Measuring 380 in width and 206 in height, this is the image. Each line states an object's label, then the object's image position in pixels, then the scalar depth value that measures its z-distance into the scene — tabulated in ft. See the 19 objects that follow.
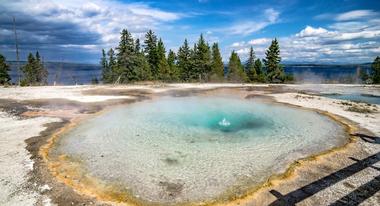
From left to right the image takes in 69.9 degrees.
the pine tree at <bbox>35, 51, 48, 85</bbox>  198.04
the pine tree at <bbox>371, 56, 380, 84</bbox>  147.64
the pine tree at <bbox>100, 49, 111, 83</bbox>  231.81
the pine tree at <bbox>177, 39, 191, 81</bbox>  174.81
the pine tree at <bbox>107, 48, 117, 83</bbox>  195.64
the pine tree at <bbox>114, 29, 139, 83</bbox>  140.26
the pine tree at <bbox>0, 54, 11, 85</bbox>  159.57
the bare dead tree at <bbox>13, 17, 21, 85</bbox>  124.47
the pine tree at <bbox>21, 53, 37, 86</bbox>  192.42
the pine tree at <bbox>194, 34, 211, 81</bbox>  164.86
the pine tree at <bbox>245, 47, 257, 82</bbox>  184.73
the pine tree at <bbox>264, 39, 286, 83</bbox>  157.89
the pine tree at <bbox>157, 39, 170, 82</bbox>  165.43
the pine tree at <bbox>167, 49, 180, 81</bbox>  175.73
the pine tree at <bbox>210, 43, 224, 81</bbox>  175.34
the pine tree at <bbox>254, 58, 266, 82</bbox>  195.97
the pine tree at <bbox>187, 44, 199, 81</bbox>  167.32
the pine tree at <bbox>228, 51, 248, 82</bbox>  168.14
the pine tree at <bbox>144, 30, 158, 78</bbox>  167.73
